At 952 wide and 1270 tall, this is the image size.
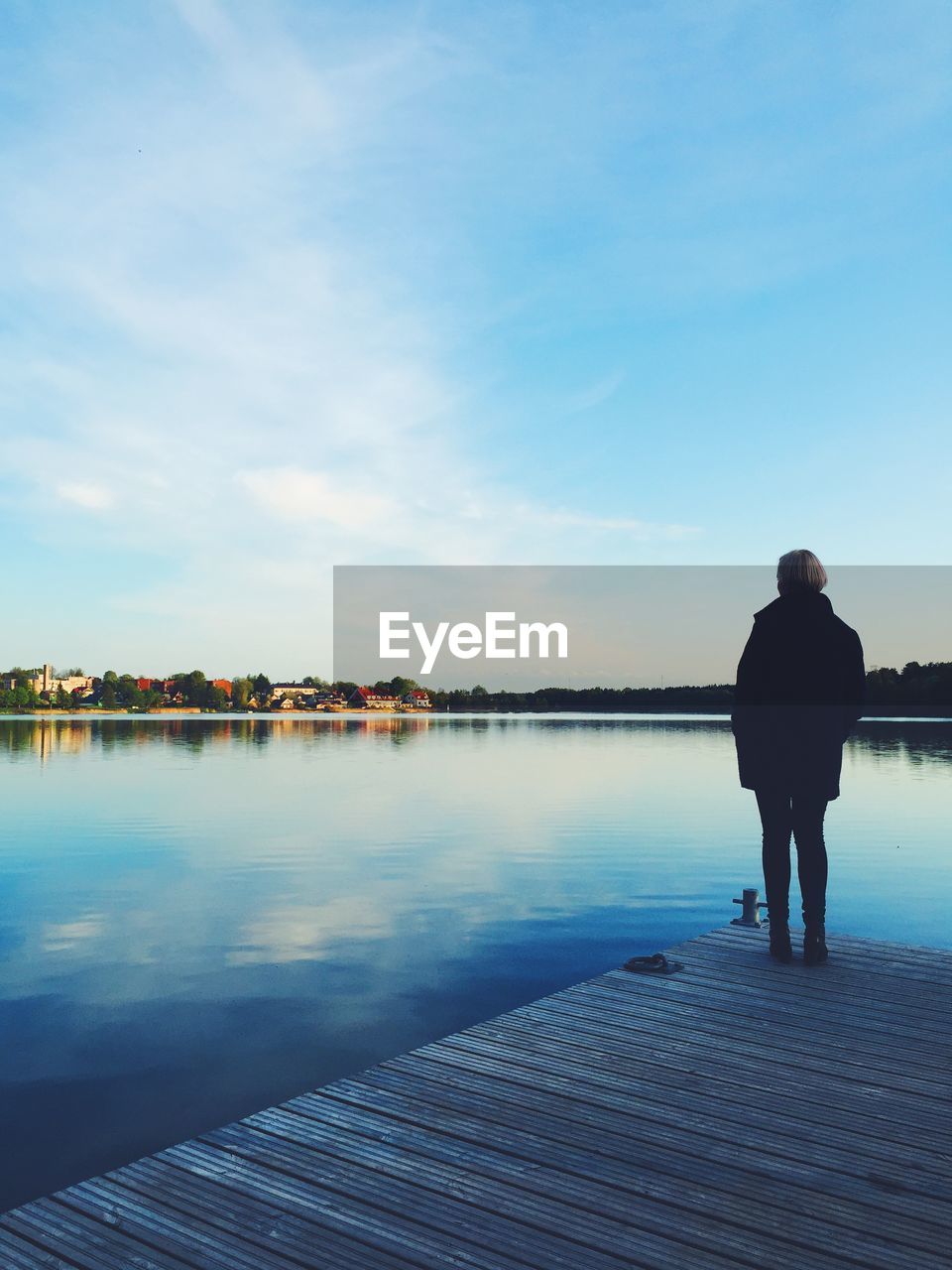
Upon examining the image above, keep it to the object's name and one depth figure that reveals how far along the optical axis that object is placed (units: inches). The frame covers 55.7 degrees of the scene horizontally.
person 230.4
